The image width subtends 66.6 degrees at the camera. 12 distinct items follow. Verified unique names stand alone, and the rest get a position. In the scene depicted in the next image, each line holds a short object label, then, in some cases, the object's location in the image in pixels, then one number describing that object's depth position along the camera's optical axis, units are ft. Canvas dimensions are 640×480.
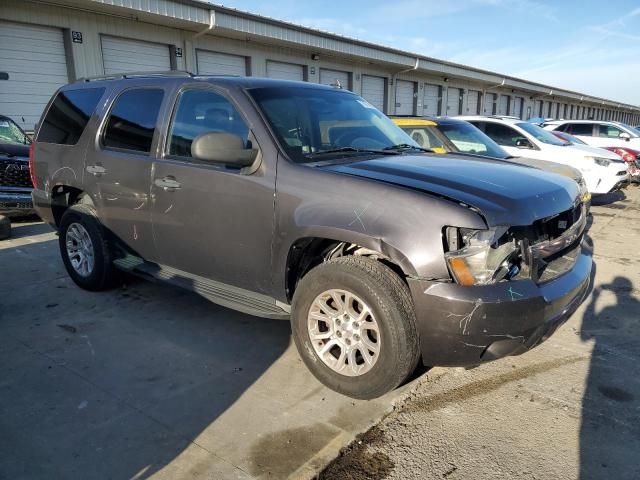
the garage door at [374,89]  71.05
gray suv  8.29
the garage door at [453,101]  93.86
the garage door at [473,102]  102.58
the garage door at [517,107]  125.08
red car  39.34
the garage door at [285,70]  56.75
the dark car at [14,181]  24.93
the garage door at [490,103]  110.11
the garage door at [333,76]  64.18
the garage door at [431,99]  86.00
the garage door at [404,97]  78.64
